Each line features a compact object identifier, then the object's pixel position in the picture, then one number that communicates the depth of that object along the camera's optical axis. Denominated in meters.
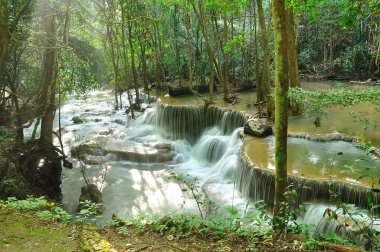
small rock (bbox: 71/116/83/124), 18.64
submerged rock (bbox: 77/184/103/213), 9.05
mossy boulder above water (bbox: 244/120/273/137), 10.71
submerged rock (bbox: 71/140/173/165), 12.75
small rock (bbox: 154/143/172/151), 13.50
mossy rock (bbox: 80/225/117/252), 4.05
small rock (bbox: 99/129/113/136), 16.08
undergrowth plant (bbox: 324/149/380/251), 3.22
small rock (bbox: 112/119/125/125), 18.31
